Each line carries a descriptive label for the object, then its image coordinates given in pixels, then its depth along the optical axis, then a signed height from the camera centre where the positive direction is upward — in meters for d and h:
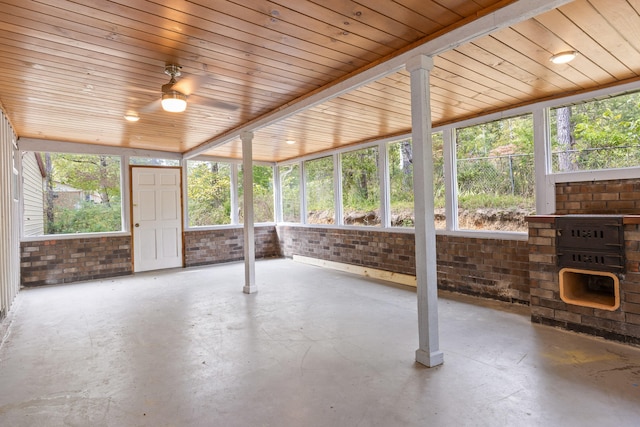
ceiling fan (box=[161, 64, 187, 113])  3.26 +1.14
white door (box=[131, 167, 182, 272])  7.21 +0.06
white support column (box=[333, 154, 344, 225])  7.29 +0.54
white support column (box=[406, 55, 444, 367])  2.77 +0.00
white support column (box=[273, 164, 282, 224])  9.16 +0.62
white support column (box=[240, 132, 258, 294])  5.25 +0.11
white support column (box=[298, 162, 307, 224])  8.37 +0.50
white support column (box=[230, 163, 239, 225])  8.42 +0.51
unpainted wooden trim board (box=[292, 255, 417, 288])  5.75 -1.02
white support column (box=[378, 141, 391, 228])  6.23 +0.49
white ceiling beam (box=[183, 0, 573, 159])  2.11 +1.22
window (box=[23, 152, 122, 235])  6.24 +0.53
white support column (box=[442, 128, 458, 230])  5.14 +0.53
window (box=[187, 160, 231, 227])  7.96 +0.60
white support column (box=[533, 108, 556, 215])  4.13 +0.55
